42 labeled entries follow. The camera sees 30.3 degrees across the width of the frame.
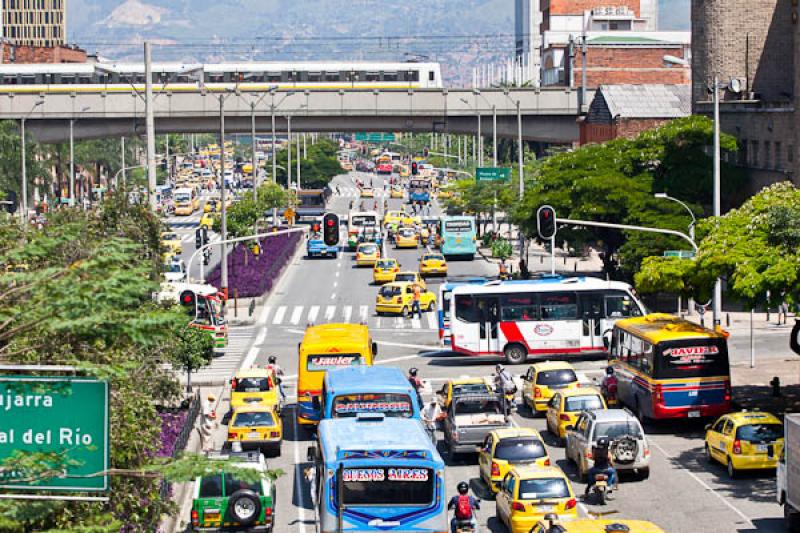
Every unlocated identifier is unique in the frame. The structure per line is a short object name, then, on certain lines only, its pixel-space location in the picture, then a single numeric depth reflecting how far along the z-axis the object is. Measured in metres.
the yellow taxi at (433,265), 84.94
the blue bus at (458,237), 94.94
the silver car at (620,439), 35.62
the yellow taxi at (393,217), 116.58
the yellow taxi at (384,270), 83.25
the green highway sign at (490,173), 95.94
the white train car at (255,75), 119.00
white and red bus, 55.22
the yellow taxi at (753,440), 35.84
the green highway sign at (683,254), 47.62
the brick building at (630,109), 96.69
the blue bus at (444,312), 58.34
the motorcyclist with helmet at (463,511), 29.56
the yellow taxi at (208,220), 117.12
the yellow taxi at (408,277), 75.69
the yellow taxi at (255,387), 44.12
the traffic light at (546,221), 50.56
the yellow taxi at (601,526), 24.52
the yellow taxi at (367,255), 93.38
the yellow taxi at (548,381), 45.41
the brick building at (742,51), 86.38
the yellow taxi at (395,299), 71.62
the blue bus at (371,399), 34.94
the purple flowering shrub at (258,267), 79.81
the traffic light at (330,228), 61.72
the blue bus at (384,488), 25.73
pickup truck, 38.94
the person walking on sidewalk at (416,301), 71.88
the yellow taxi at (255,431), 39.94
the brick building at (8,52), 189.75
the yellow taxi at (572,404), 40.78
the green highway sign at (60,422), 14.94
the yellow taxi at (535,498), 30.62
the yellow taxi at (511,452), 34.53
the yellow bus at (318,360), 42.31
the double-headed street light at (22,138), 80.86
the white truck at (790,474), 30.20
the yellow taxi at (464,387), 42.00
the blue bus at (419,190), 141.00
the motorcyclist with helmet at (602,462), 34.22
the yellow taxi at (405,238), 103.50
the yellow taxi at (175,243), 89.68
